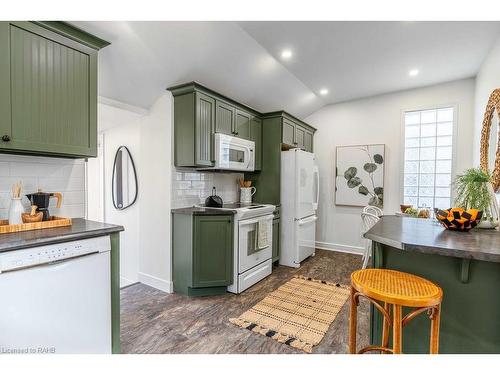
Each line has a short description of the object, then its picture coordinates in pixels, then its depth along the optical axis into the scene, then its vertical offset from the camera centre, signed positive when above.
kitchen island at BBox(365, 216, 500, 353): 1.37 -0.55
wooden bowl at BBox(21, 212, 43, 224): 1.72 -0.26
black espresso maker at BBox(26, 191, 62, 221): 1.82 -0.16
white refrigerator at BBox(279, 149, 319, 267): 3.82 -0.34
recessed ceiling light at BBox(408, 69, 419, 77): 3.48 +1.53
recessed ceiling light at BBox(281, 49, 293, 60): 2.99 +1.52
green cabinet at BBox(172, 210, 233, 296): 2.81 -0.81
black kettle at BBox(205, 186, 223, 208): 3.29 -0.27
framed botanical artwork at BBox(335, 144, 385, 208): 4.41 +0.14
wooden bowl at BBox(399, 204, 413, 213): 3.47 -0.33
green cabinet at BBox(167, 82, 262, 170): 2.86 +0.68
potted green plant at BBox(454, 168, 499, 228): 1.85 -0.08
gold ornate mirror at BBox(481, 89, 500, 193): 2.44 +0.47
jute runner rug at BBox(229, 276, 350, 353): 2.12 -1.27
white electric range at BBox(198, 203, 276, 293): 2.94 -0.82
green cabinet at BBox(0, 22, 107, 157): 1.57 +0.59
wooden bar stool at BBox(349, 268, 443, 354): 1.23 -0.55
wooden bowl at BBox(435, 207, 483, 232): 1.73 -0.23
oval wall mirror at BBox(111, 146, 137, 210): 3.39 -0.01
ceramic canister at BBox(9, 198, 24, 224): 1.67 -0.21
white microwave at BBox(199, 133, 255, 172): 3.09 +0.36
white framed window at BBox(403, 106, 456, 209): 3.95 +0.43
